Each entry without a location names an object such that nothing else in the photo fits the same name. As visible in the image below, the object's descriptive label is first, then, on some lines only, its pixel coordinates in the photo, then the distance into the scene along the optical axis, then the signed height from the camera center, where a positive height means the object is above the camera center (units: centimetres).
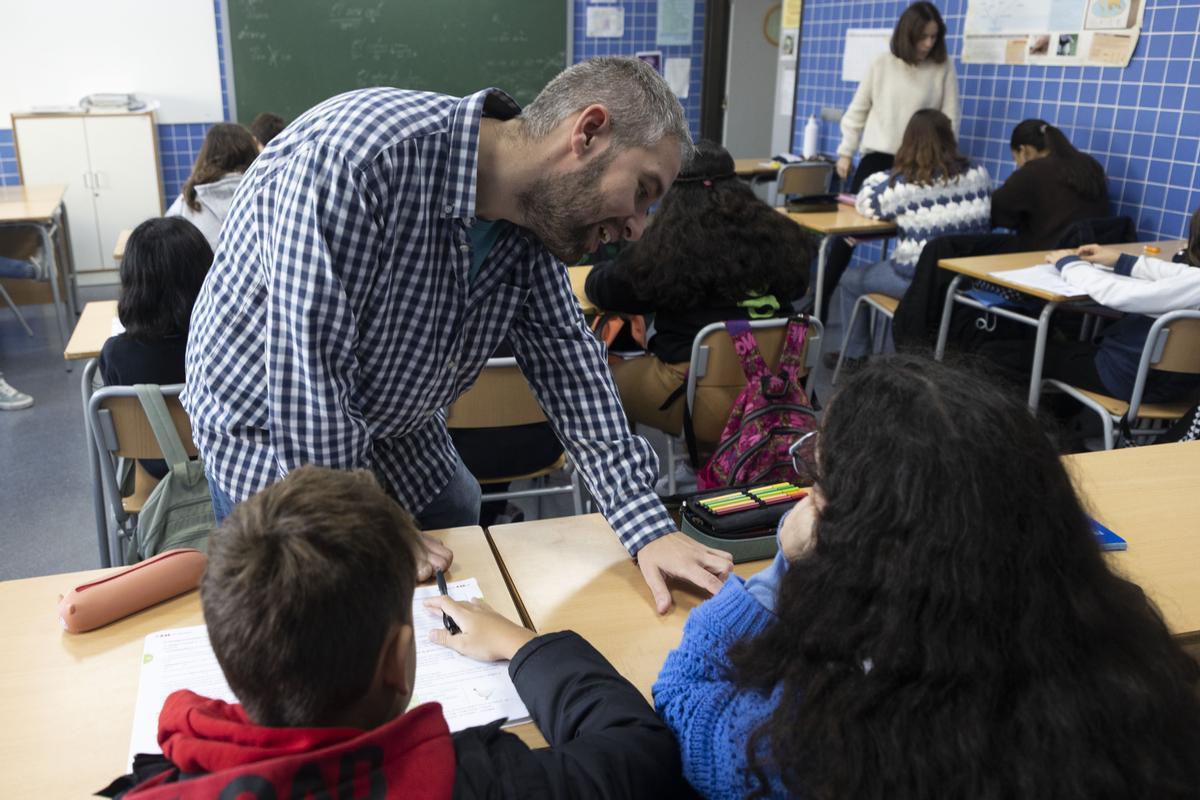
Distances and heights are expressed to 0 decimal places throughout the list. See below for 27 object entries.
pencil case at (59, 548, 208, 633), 125 -66
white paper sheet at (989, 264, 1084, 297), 331 -63
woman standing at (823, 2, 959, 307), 518 +1
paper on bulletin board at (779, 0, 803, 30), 698 +55
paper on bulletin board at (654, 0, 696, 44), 733 +50
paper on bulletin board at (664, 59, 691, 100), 752 +12
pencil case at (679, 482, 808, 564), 148 -65
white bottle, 669 -30
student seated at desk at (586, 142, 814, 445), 275 -47
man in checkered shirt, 116 -22
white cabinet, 579 -55
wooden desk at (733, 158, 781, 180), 627 -49
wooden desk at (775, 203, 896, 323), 449 -60
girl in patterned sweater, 434 -43
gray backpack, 193 -83
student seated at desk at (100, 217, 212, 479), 235 -54
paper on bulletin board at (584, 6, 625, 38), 712 +48
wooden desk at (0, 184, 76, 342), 467 -72
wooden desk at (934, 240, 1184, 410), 330 -65
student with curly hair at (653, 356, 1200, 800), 80 -45
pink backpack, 237 -80
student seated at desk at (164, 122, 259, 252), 367 -36
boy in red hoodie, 75 -47
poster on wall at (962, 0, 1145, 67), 433 +32
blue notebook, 151 -67
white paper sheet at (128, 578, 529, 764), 110 -69
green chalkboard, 621 +23
